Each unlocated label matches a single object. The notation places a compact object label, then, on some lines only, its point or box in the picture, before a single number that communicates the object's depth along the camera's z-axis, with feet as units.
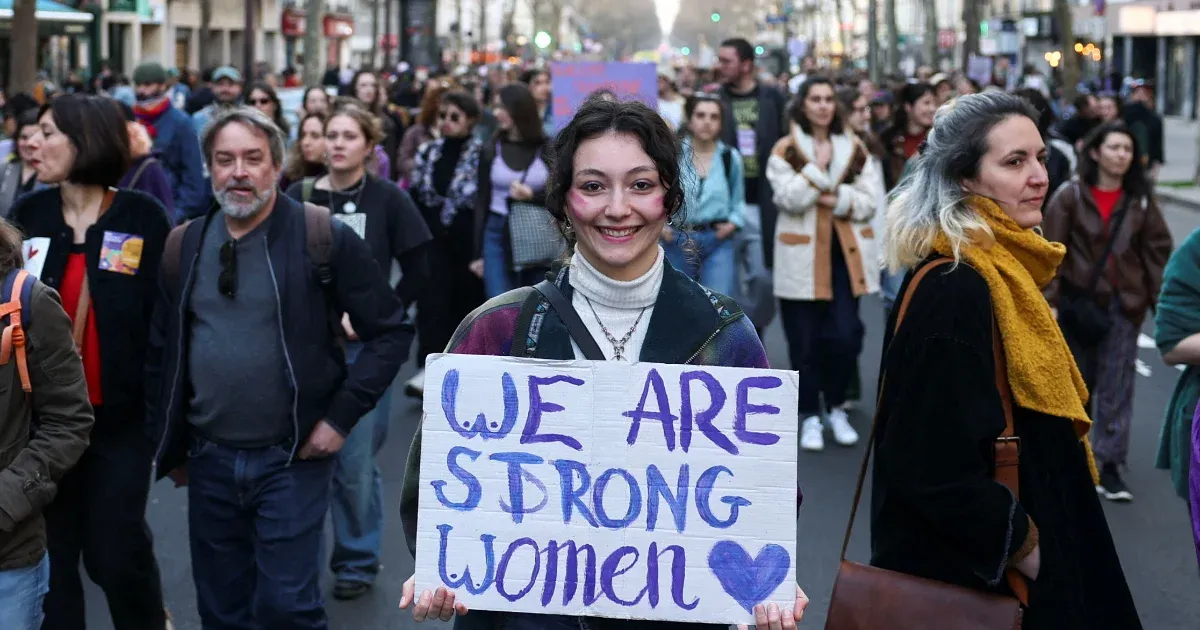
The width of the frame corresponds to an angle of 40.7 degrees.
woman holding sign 9.94
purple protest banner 40.42
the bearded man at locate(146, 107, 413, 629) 14.98
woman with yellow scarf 10.80
